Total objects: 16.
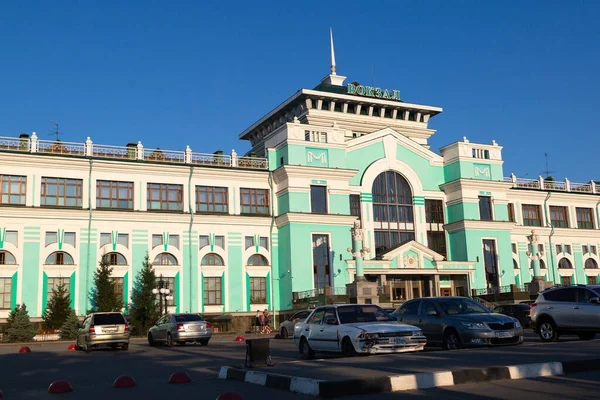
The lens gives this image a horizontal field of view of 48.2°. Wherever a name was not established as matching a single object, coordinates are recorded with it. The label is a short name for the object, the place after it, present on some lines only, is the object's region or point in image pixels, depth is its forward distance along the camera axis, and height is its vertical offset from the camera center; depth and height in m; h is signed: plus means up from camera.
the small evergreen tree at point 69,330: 38.75 -0.52
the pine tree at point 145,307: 42.28 +0.68
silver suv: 19.52 -0.31
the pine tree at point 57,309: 39.91 +0.72
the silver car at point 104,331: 26.19 -0.46
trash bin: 14.31 -0.84
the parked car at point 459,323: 18.00 -0.47
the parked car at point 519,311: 33.81 -0.36
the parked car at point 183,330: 27.86 -0.53
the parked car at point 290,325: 31.02 -0.59
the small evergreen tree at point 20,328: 37.44 -0.26
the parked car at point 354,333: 16.27 -0.57
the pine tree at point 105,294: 41.19 +1.58
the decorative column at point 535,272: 50.19 +2.31
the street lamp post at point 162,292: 39.47 +1.47
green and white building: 42.34 +6.83
